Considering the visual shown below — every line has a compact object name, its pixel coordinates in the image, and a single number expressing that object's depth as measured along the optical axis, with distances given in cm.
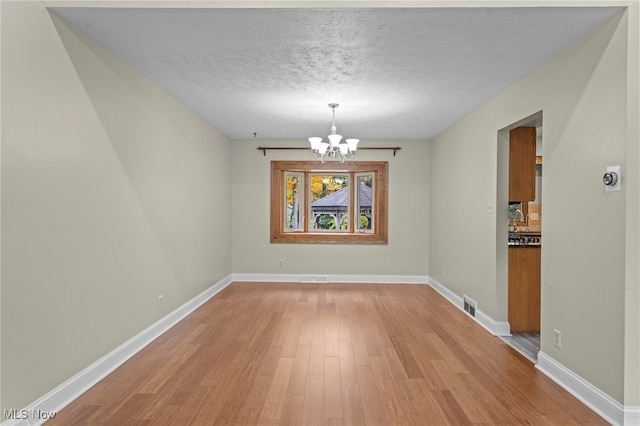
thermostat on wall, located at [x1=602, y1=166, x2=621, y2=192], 222
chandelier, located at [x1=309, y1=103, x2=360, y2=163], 427
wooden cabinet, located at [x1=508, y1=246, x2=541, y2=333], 384
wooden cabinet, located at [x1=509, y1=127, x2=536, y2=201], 382
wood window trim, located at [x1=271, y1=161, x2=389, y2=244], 643
